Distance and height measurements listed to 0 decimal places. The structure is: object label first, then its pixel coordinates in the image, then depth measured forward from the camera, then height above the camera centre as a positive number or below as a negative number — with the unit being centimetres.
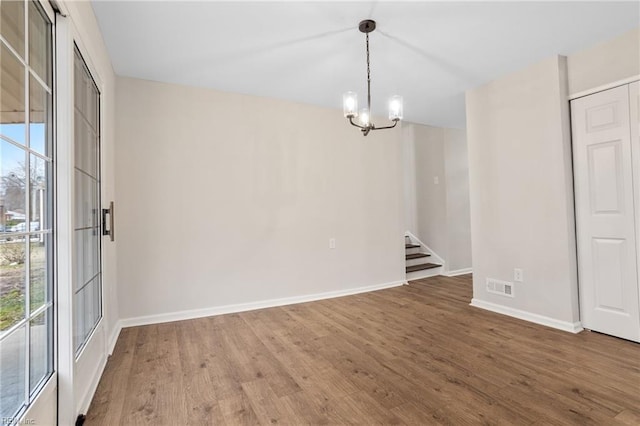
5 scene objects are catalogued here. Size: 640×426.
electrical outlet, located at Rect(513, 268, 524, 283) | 326 -67
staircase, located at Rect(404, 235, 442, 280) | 528 -88
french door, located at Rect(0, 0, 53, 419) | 112 +9
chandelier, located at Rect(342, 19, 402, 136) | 246 +90
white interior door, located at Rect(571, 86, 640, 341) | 264 -3
